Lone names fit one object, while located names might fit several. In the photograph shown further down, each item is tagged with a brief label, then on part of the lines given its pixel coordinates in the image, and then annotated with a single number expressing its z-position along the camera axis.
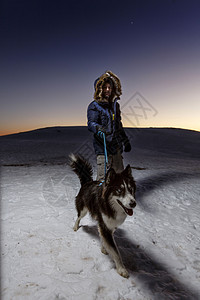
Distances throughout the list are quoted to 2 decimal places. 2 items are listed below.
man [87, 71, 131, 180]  3.59
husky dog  2.36
